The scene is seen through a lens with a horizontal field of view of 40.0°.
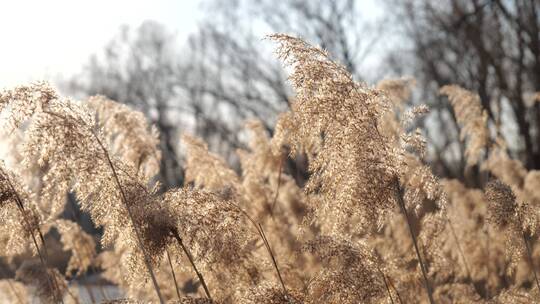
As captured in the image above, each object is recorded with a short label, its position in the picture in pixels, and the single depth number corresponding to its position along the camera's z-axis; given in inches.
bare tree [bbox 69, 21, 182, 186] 1285.7
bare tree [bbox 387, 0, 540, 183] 863.1
